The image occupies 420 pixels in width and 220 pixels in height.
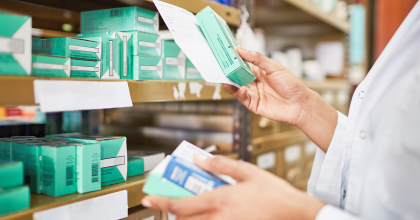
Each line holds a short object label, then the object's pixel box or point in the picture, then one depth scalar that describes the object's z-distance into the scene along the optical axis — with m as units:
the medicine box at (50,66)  0.71
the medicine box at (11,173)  0.68
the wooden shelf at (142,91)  0.64
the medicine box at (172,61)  1.05
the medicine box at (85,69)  0.80
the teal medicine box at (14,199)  0.66
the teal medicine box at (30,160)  0.79
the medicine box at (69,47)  0.79
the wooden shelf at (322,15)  1.88
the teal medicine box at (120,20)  0.97
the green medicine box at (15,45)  0.65
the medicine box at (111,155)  0.89
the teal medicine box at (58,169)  0.77
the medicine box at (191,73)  1.15
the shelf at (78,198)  0.69
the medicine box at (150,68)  0.96
